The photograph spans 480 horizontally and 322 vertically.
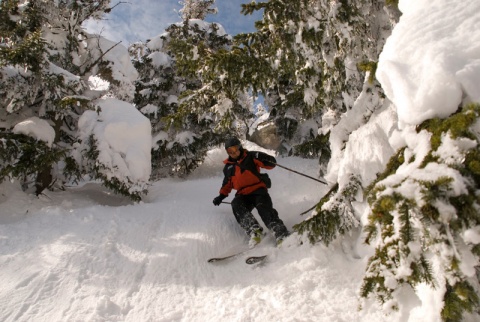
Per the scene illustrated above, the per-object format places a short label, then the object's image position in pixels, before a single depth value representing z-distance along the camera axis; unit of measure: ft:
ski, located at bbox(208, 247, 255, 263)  16.48
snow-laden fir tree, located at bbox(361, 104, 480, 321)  5.25
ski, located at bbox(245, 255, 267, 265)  15.84
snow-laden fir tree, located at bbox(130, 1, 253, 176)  46.14
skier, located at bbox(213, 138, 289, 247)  19.80
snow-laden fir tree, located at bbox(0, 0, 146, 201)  23.67
